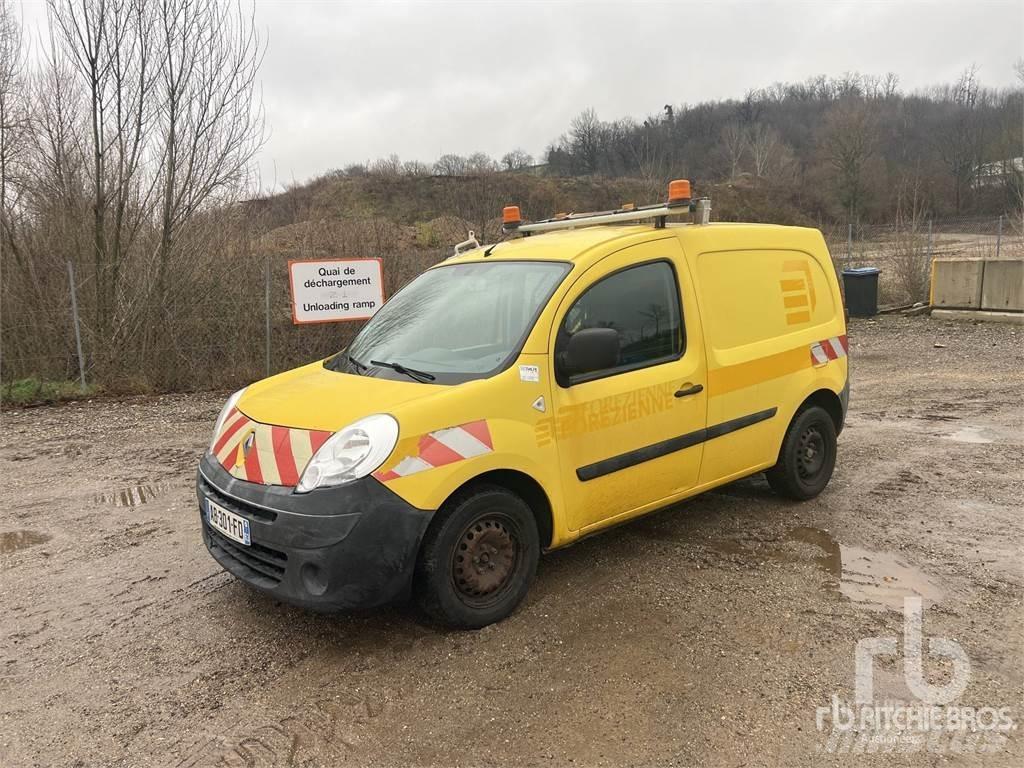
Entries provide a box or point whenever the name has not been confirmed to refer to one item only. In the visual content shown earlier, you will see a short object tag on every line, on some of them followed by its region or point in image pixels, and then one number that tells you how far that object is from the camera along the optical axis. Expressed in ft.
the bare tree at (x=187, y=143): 34.83
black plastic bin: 52.01
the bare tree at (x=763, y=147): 248.93
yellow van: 10.07
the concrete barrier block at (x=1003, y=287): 46.06
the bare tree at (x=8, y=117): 37.17
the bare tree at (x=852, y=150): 213.66
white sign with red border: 33.06
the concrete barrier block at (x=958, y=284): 48.01
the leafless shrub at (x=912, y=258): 54.19
